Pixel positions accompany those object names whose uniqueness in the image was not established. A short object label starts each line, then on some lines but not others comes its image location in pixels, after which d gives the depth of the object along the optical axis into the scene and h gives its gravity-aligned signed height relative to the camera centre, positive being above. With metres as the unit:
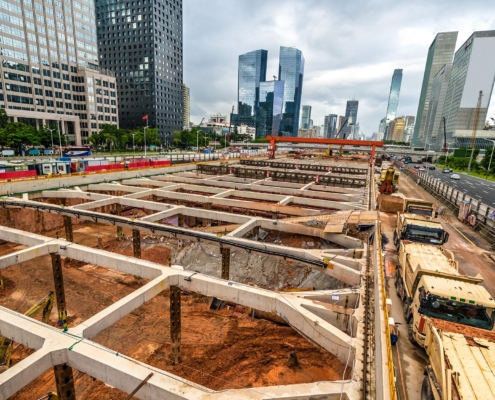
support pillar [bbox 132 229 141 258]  17.66 -6.78
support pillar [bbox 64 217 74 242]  19.98 -6.85
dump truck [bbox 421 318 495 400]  6.30 -5.26
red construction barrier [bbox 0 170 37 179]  28.36 -4.72
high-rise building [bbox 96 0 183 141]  132.50 +38.54
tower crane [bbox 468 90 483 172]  165.38 +21.92
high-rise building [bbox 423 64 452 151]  190.91 +6.50
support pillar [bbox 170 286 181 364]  10.80 -7.08
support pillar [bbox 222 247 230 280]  15.16 -6.60
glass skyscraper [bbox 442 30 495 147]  172.75 +39.13
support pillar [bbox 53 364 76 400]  7.39 -6.55
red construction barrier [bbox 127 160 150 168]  42.39 -4.63
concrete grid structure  6.39 -5.56
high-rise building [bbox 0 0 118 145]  86.19 +20.35
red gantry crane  65.00 +0.50
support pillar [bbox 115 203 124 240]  23.47 -8.26
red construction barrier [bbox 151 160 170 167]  47.44 -4.82
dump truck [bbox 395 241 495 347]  9.80 -5.38
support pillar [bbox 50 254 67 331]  13.12 -7.38
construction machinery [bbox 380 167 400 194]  38.73 -5.04
